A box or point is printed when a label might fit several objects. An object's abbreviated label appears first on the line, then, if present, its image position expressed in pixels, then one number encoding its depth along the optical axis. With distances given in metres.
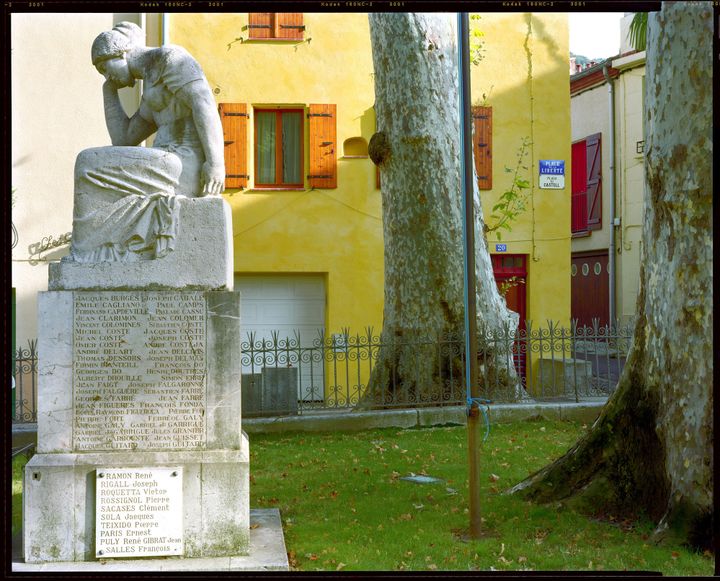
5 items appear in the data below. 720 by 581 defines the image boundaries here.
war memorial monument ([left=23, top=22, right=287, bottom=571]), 5.25
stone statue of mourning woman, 5.49
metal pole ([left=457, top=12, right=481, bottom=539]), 5.30
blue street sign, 17.34
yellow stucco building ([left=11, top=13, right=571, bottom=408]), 16.48
